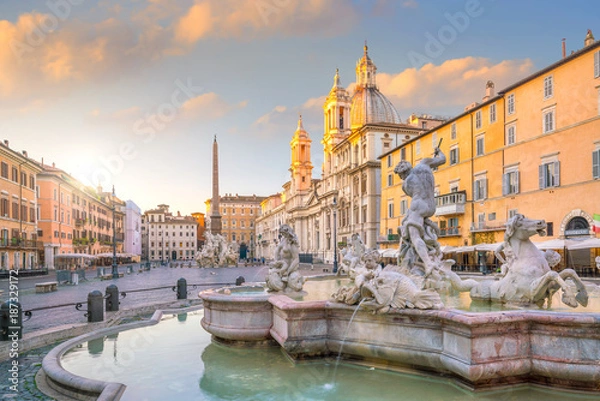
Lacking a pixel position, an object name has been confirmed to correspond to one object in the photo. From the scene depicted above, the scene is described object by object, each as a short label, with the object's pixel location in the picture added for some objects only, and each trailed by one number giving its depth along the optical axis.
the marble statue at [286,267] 8.16
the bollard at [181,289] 14.52
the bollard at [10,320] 8.27
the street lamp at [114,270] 32.30
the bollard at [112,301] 11.60
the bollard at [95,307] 10.01
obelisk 57.97
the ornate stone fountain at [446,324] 4.86
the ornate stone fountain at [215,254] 53.38
